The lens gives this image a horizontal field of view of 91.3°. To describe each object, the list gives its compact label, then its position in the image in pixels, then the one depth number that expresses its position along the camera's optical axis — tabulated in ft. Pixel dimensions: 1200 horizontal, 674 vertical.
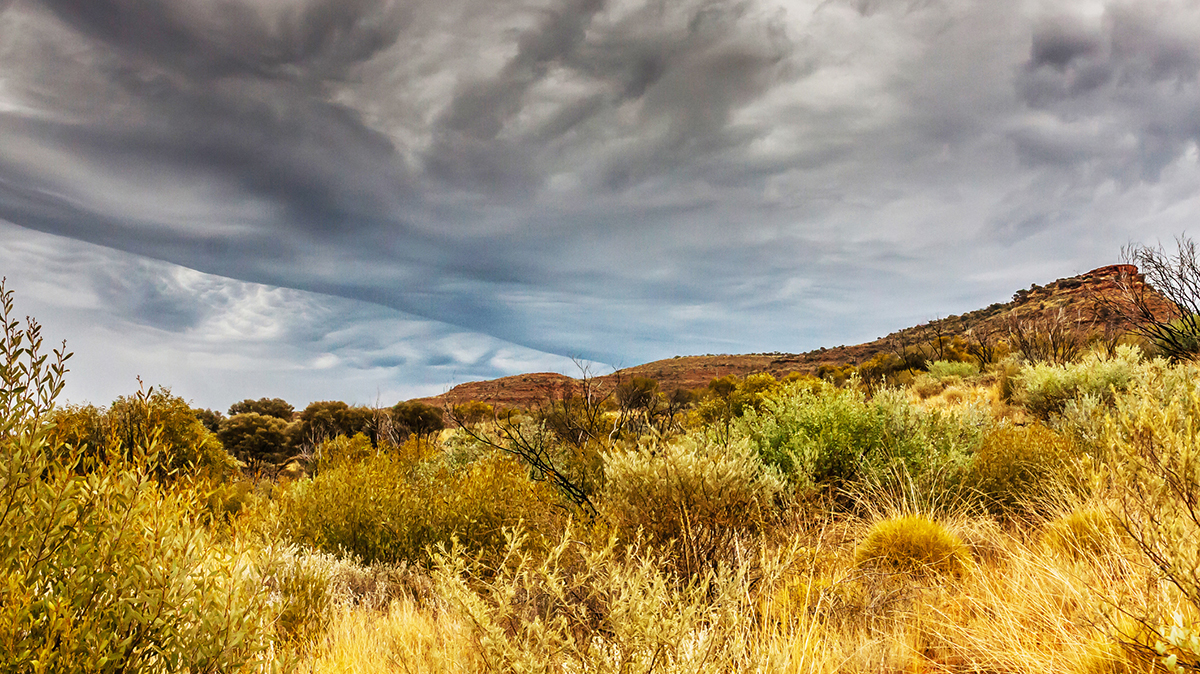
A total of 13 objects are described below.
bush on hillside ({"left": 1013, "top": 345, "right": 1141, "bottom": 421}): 32.81
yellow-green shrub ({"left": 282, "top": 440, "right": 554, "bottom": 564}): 18.90
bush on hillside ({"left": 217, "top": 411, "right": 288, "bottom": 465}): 89.76
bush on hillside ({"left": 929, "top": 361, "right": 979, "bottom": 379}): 63.93
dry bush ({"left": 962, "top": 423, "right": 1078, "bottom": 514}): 19.79
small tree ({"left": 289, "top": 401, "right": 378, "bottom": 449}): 98.66
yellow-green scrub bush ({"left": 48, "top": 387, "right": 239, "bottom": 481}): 32.76
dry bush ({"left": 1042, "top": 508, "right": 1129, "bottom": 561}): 13.35
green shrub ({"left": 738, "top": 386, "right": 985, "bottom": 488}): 21.00
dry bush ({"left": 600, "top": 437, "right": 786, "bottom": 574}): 14.46
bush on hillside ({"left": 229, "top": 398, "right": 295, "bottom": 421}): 121.90
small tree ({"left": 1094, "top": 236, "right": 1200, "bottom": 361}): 41.63
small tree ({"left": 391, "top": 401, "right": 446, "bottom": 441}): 102.65
